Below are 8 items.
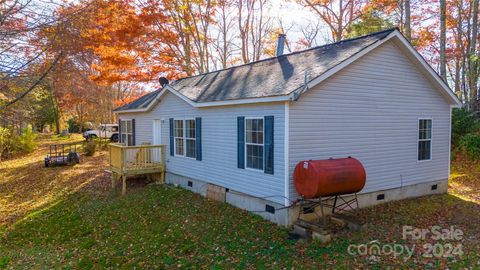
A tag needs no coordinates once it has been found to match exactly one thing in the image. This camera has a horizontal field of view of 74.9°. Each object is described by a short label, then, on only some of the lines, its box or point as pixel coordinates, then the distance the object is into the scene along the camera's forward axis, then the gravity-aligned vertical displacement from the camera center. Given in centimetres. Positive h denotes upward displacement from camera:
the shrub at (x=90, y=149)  2111 -195
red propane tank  660 -126
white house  734 -10
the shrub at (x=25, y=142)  2220 -158
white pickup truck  2938 -123
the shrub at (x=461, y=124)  1524 -29
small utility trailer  1716 -220
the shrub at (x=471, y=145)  1389 -125
